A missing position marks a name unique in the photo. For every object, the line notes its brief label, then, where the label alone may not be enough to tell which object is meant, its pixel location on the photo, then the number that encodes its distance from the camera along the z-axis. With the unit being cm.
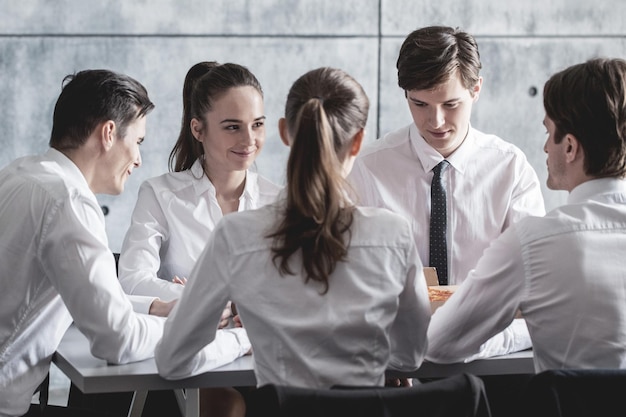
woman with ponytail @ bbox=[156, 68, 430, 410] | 242
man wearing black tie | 315
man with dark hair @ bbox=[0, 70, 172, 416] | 258
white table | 254
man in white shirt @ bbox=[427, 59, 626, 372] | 252
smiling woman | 311
